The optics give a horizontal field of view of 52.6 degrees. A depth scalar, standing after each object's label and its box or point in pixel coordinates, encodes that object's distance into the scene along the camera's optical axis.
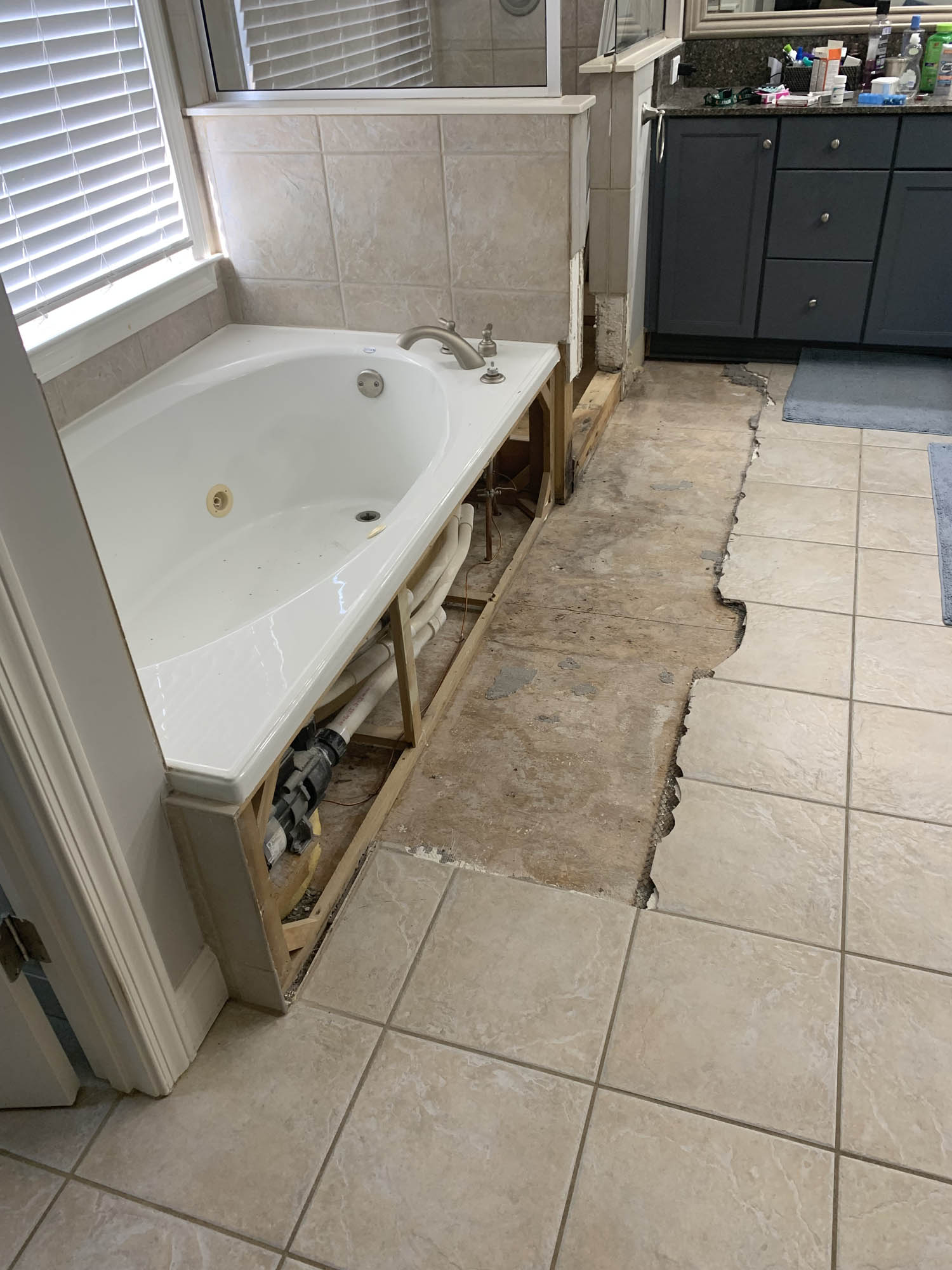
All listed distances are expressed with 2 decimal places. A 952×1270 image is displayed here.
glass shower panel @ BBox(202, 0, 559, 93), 2.46
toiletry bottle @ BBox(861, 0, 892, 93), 3.30
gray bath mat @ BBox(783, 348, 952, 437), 3.13
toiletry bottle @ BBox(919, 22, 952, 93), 3.12
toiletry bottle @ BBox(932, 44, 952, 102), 3.08
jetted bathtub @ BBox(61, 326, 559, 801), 1.64
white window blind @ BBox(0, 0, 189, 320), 1.99
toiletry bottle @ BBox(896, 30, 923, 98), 3.24
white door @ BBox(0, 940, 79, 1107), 1.26
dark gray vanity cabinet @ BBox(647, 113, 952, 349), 3.13
